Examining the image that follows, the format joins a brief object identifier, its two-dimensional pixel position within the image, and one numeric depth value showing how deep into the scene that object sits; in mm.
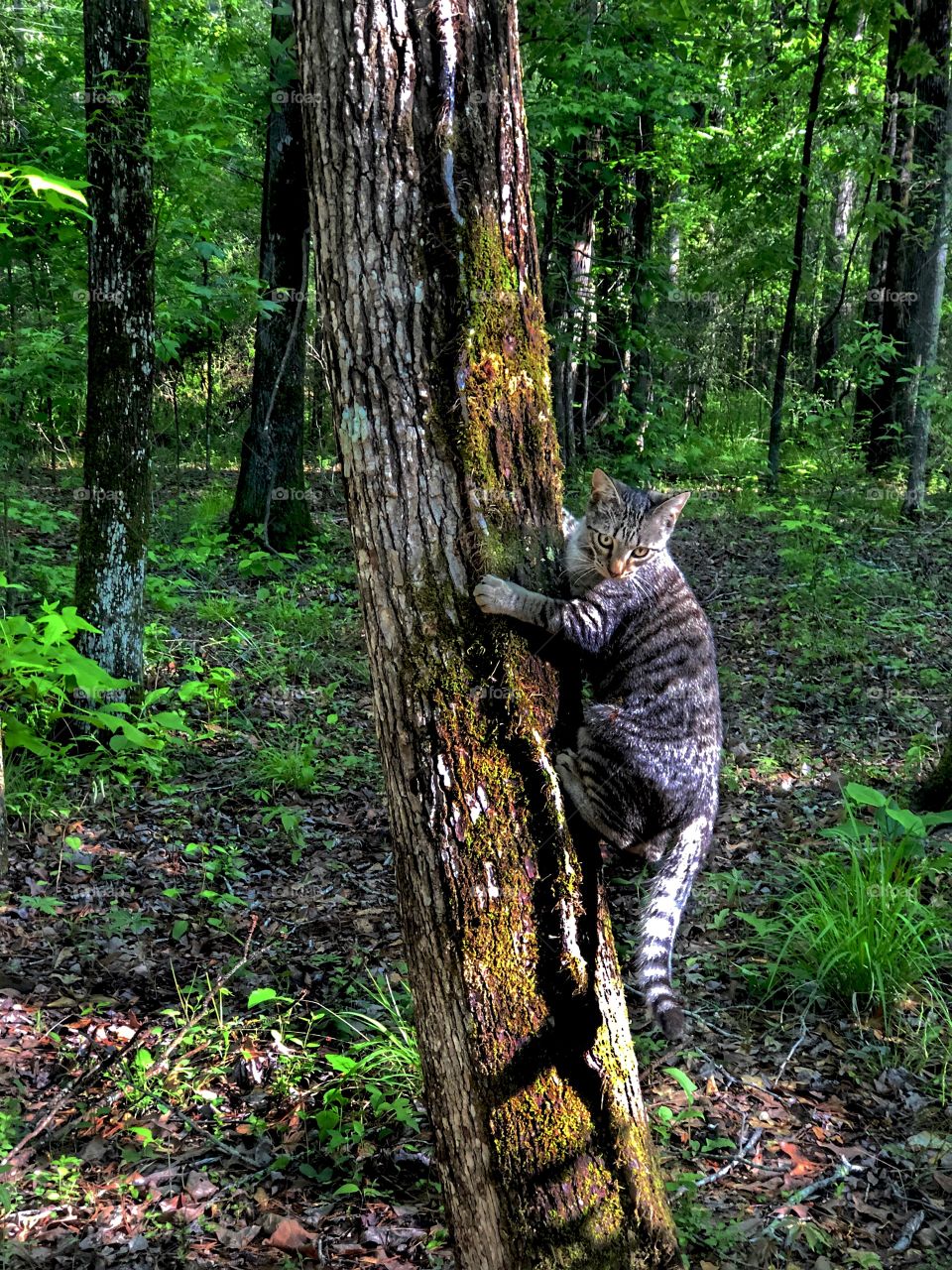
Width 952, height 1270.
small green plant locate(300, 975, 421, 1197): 3230
